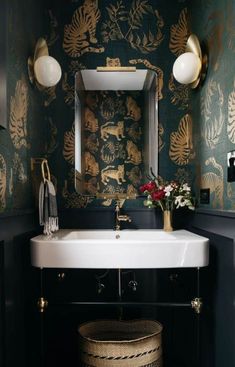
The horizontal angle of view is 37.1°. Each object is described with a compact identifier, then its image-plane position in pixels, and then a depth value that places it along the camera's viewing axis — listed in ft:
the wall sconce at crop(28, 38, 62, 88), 6.13
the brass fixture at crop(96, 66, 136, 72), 6.93
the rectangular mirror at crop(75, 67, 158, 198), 6.93
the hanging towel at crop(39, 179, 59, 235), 5.72
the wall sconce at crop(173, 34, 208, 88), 6.19
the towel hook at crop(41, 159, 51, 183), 5.91
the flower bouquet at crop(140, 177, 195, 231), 6.31
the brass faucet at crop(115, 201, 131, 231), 6.53
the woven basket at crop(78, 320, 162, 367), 5.16
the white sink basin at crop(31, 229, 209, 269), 4.85
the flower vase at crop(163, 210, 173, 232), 6.44
